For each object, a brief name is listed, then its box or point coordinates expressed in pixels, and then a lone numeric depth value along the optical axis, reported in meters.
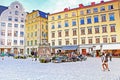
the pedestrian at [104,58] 6.23
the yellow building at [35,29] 24.49
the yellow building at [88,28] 18.57
